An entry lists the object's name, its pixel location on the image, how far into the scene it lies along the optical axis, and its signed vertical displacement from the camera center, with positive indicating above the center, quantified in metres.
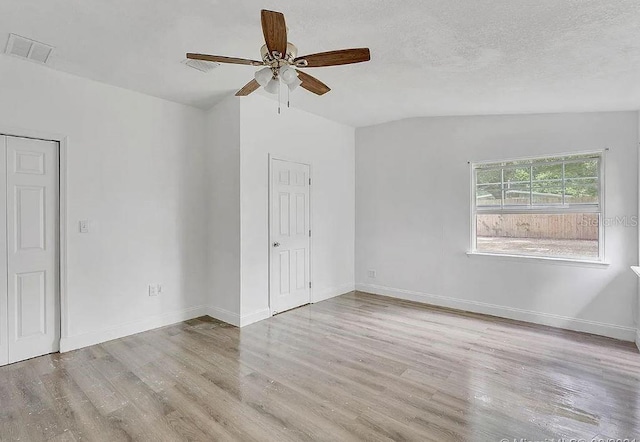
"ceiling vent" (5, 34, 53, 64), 2.62 +1.40
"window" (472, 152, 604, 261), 3.77 +0.15
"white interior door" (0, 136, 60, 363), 3.00 -0.23
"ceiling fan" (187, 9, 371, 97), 1.92 +0.99
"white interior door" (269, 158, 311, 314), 4.36 -0.21
